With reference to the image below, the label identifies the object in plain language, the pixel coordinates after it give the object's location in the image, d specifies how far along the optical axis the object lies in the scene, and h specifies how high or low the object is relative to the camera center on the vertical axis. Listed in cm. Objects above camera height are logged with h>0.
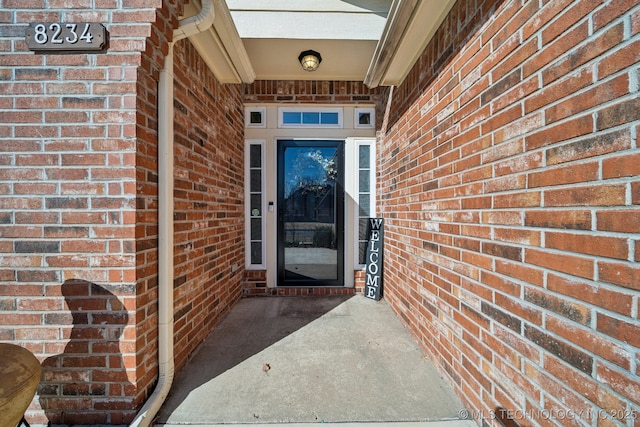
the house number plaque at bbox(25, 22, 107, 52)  142 +100
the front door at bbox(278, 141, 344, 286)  361 +7
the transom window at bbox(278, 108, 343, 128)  356 +137
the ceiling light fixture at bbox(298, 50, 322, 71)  286 +178
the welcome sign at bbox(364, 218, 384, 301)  333 -65
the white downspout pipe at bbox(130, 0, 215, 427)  163 -7
